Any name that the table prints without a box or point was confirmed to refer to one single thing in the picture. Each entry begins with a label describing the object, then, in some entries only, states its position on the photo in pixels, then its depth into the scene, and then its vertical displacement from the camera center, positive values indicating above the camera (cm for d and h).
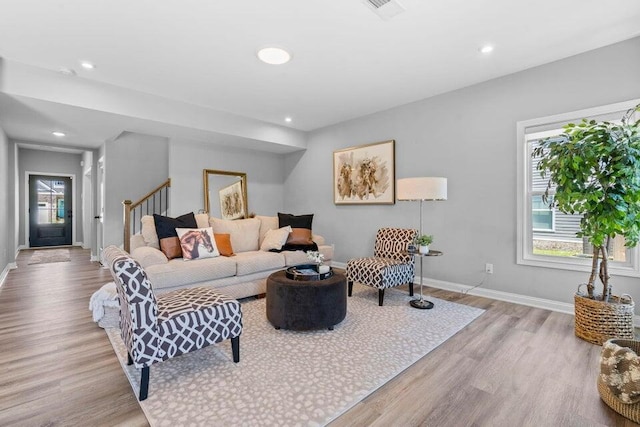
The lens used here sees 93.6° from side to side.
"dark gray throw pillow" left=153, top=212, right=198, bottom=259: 362 -27
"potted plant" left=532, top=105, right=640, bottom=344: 235 +15
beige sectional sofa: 319 -59
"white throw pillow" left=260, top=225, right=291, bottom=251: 435 -39
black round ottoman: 268 -83
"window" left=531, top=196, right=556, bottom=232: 343 -3
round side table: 330 -103
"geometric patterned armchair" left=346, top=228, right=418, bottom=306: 346 -63
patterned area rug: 168 -110
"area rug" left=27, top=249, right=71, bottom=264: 623 -98
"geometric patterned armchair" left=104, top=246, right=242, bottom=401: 179 -70
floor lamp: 328 +25
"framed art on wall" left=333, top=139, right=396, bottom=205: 478 +65
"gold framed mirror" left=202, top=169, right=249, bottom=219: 570 +48
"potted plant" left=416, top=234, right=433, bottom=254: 333 -35
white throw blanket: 284 -85
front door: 803 +4
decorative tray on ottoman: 297 -62
